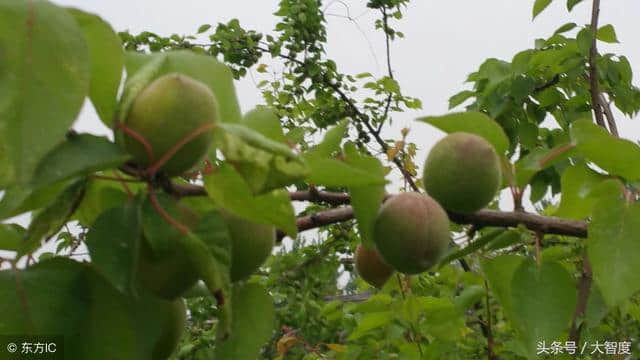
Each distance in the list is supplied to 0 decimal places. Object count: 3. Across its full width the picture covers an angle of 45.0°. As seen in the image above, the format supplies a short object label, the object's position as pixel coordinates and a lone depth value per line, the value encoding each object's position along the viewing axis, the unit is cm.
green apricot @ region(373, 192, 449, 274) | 34
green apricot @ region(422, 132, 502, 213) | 35
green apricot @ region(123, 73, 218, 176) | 26
